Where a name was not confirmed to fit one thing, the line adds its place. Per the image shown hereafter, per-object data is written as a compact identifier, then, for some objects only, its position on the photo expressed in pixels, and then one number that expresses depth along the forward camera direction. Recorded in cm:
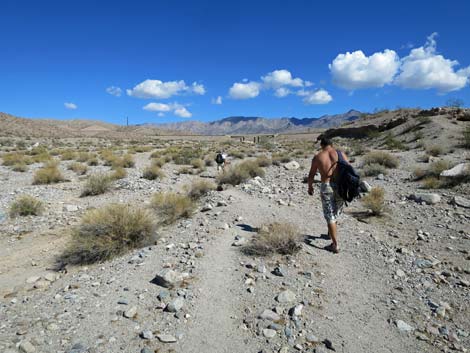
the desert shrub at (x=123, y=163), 1955
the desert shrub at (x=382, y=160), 1424
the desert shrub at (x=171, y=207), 809
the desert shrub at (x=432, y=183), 995
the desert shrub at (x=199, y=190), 1056
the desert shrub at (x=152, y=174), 1531
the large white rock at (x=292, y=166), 1660
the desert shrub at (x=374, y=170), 1302
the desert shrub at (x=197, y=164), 1909
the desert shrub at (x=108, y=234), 615
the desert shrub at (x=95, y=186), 1203
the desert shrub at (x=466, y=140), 1614
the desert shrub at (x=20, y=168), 1794
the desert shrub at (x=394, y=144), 2113
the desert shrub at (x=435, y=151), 1589
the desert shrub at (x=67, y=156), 2372
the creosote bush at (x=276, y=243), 566
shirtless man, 572
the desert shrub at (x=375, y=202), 800
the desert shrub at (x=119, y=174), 1443
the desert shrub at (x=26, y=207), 940
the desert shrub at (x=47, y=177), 1421
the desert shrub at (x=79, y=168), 1725
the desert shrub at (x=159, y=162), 1948
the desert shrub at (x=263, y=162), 1797
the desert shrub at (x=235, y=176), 1280
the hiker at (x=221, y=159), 1530
